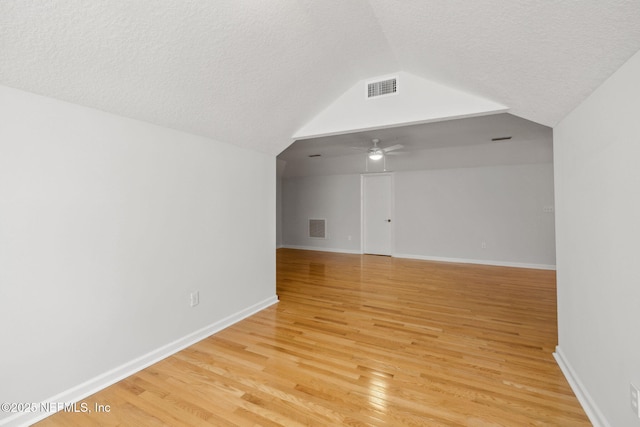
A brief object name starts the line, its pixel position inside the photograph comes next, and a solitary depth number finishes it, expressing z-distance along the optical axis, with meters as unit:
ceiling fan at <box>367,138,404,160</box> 4.58
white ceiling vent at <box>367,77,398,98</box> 2.81
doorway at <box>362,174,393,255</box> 7.18
